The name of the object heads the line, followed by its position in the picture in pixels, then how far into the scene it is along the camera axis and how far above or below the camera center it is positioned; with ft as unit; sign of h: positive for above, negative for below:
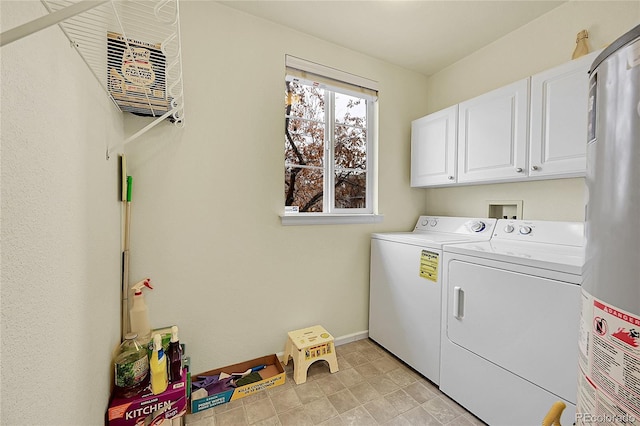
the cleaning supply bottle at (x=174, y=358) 4.42 -2.69
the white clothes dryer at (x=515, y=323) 3.56 -1.82
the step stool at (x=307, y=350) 5.62 -3.27
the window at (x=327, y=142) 6.81 +1.91
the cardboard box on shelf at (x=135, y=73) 3.55 +1.94
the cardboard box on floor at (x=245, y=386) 4.82 -3.68
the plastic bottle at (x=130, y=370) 3.92 -2.59
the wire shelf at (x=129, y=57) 2.93 +1.98
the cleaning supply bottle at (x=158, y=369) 4.03 -2.61
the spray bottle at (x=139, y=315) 4.67 -2.03
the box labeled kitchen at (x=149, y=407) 3.72 -3.07
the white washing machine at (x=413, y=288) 5.44 -1.90
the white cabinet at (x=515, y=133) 4.57 +1.71
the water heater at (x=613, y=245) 1.30 -0.18
